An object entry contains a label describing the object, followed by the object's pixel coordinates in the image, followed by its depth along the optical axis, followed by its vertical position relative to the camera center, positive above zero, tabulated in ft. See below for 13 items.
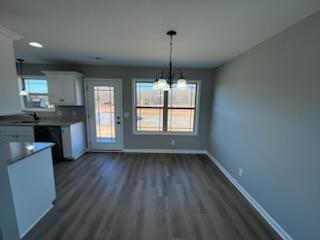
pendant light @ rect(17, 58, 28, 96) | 13.62 +1.72
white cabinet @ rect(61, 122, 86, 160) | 12.96 -3.80
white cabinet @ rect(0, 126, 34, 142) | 12.49 -3.03
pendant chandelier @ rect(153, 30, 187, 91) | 7.03 +0.60
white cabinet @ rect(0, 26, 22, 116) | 6.42 +0.69
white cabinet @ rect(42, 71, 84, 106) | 13.56 +0.63
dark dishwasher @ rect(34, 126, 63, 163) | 12.75 -3.21
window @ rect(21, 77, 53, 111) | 14.98 -0.05
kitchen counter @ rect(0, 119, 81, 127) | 12.56 -2.28
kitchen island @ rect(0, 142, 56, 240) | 5.73 -3.39
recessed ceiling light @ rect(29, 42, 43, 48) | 8.86 +2.79
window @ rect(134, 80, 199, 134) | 15.26 -1.20
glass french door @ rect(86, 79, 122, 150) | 14.92 -1.66
